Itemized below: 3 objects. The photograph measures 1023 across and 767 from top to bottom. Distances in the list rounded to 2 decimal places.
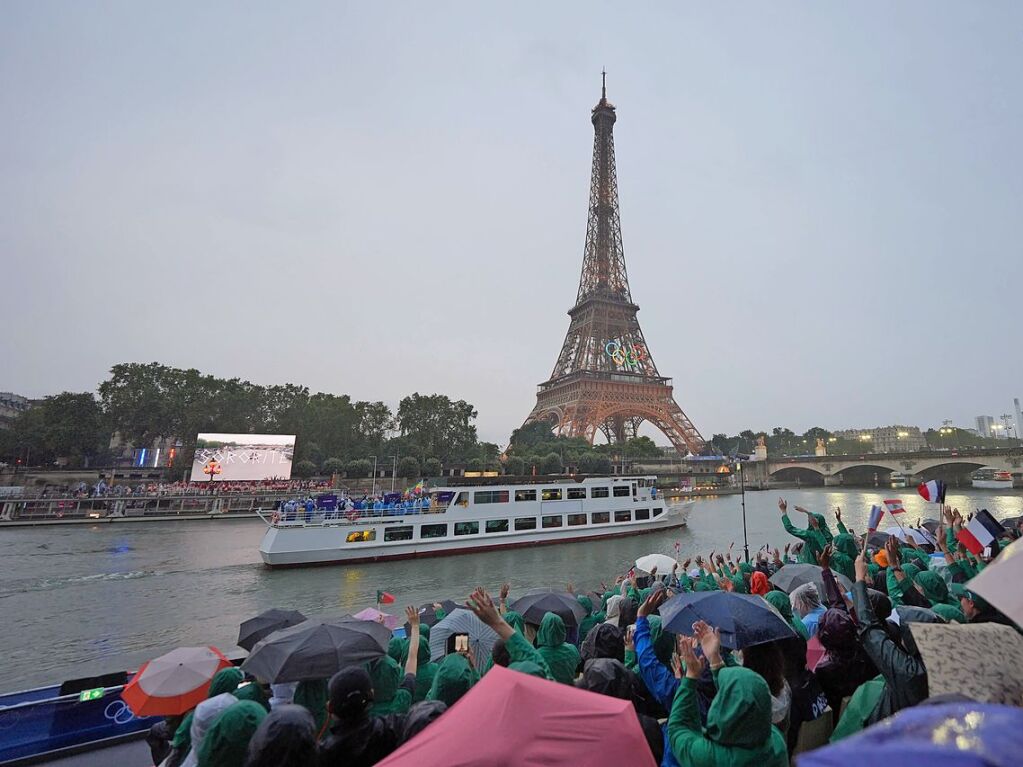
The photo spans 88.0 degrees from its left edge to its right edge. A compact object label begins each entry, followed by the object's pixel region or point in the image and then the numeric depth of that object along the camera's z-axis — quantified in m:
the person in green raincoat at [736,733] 2.50
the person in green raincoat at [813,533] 8.74
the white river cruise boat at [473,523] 24.23
